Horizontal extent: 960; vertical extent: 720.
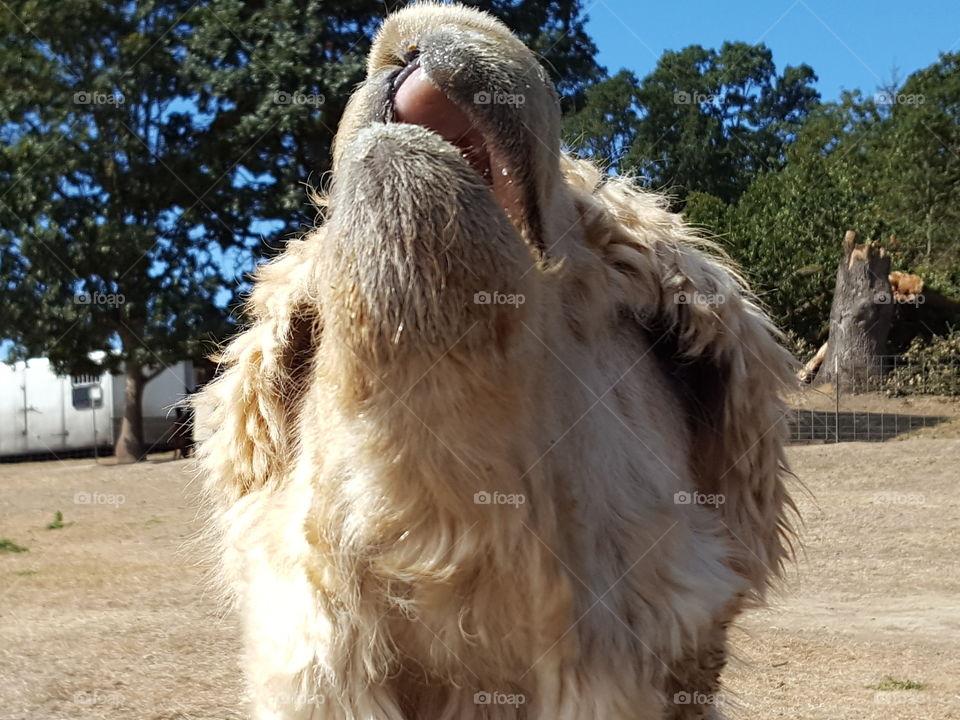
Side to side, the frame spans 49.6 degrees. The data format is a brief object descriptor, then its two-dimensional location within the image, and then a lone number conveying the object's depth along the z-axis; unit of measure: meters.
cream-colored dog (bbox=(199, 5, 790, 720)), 1.45
